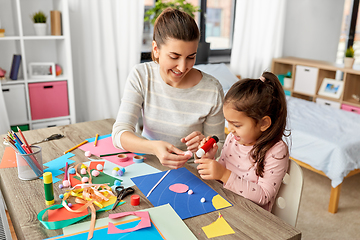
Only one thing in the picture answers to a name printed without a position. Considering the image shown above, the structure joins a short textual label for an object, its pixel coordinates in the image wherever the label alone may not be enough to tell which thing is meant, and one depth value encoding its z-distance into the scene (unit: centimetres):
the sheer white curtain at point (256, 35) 364
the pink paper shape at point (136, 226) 78
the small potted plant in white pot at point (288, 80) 380
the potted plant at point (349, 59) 328
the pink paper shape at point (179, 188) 98
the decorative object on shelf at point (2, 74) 240
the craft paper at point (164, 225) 77
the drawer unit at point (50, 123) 258
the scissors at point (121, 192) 92
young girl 100
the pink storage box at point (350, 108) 318
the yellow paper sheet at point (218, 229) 78
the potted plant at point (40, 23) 245
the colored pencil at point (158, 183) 96
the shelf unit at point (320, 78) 326
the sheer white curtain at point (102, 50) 273
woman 122
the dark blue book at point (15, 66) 242
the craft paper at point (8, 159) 114
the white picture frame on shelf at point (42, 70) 253
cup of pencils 103
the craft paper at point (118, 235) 75
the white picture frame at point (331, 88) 332
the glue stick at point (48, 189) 88
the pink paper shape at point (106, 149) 118
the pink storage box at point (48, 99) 249
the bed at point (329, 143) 201
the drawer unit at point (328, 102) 332
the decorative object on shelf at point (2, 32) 231
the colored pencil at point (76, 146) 126
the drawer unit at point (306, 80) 352
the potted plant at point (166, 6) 299
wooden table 78
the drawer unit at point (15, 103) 240
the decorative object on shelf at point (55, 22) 247
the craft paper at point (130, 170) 104
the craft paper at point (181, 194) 88
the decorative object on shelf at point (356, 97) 331
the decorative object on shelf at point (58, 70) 264
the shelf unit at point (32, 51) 243
